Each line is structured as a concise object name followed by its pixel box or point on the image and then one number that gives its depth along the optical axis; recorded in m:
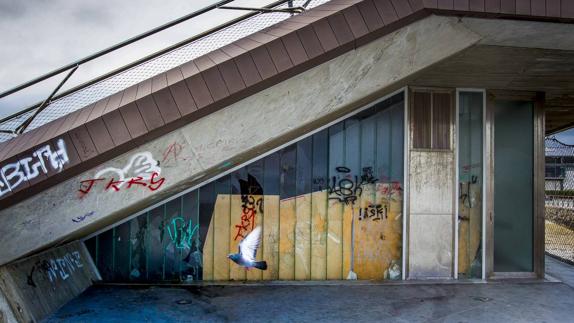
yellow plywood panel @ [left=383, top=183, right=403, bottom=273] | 8.20
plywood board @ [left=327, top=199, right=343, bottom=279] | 8.09
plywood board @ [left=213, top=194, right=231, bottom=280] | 7.86
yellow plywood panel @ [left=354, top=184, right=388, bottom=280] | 8.14
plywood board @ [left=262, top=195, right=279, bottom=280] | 7.96
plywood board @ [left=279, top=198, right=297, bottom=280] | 7.99
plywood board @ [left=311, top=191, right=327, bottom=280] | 8.05
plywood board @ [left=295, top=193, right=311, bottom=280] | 8.02
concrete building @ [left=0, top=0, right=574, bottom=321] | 5.11
